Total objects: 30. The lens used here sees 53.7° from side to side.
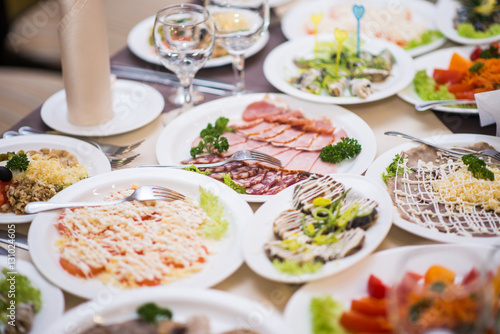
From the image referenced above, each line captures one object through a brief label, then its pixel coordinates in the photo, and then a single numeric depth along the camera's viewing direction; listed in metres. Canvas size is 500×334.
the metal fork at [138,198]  1.63
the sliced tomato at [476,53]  2.57
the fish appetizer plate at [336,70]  2.32
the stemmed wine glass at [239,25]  2.28
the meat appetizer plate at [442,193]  1.58
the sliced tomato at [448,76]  2.40
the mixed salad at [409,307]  1.04
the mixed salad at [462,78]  2.29
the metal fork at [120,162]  1.98
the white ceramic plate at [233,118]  1.98
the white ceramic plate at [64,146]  1.95
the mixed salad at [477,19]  2.77
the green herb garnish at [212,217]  1.57
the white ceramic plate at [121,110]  2.17
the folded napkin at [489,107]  2.04
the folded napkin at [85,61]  2.00
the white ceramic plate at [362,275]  1.32
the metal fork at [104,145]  2.06
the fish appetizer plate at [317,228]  1.39
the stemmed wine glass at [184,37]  2.02
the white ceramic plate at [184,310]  1.22
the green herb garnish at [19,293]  1.33
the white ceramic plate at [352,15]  2.97
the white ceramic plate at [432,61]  2.38
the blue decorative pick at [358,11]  2.42
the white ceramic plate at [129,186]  1.41
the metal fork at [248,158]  1.92
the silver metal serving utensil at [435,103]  2.19
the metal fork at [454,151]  1.87
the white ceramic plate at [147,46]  2.65
